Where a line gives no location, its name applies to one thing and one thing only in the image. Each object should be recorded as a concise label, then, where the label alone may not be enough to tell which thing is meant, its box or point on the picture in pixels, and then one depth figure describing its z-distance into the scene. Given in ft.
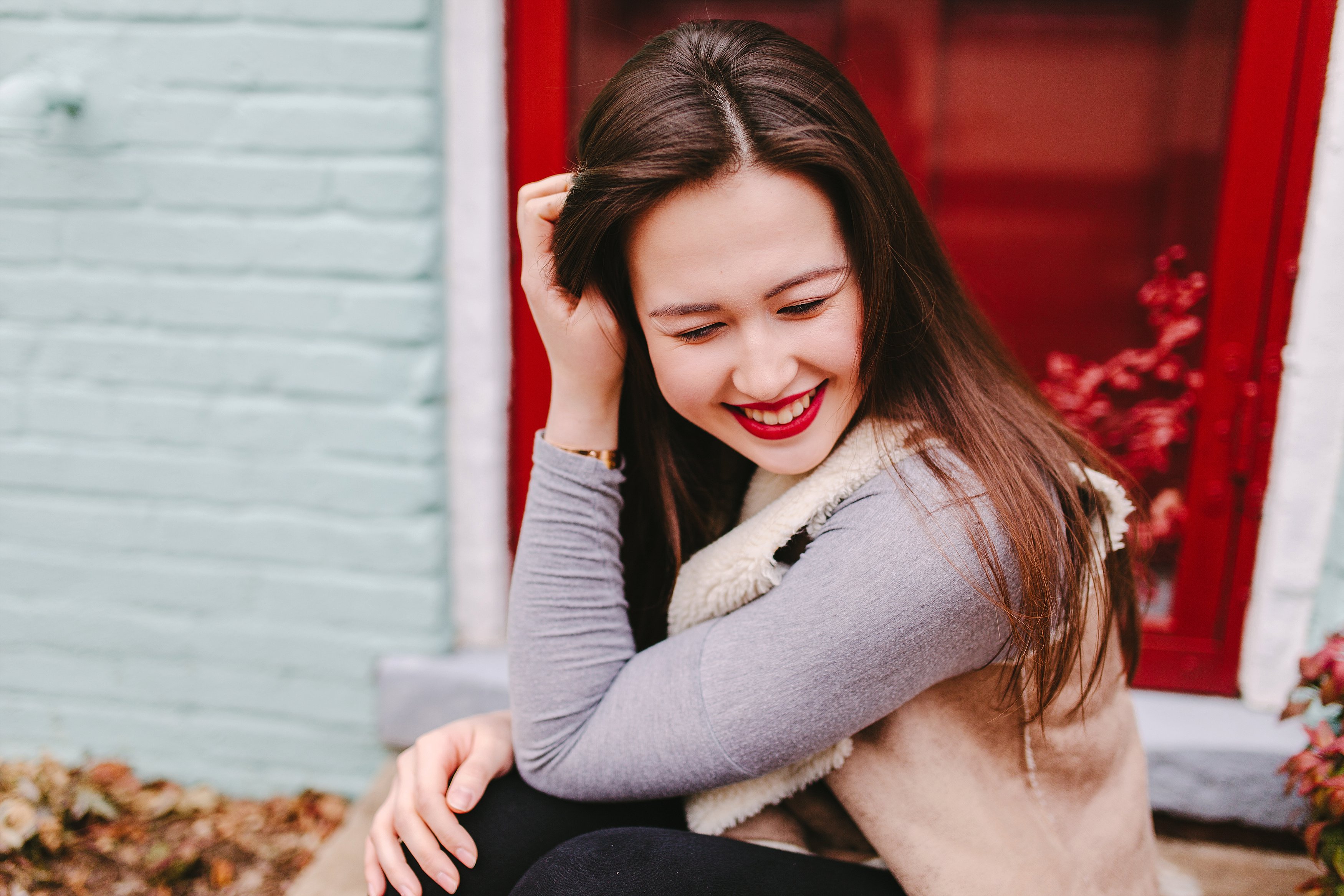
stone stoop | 6.08
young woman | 3.35
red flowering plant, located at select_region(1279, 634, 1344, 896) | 4.34
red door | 5.92
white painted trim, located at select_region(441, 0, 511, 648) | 6.29
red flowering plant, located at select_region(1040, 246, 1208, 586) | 6.27
